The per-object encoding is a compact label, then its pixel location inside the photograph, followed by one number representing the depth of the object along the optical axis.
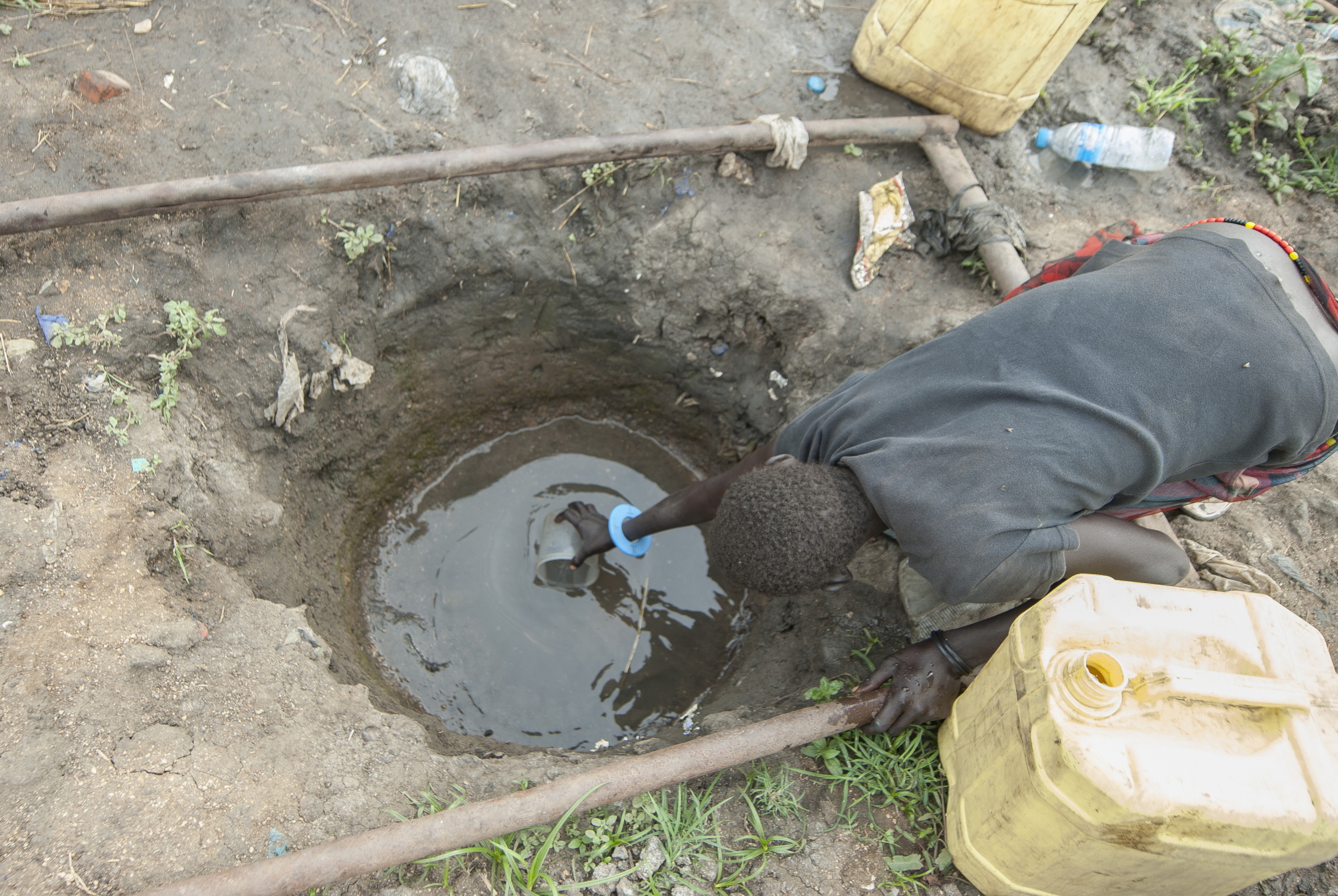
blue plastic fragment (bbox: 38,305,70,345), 2.03
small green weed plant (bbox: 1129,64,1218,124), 2.94
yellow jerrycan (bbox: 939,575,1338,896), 1.20
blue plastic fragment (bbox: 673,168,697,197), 2.64
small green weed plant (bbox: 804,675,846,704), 1.91
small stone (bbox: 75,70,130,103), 2.33
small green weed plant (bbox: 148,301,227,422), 2.12
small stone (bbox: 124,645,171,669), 1.75
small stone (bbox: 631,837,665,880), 1.67
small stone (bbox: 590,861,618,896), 1.64
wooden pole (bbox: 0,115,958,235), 1.99
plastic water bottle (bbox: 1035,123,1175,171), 2.88
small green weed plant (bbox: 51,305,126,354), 2.03
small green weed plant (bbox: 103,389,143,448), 2.02
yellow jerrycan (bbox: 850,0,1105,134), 2.43
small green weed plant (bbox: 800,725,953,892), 1.71
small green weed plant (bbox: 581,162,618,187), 2.54
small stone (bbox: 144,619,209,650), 1.80
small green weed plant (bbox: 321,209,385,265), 2.38
